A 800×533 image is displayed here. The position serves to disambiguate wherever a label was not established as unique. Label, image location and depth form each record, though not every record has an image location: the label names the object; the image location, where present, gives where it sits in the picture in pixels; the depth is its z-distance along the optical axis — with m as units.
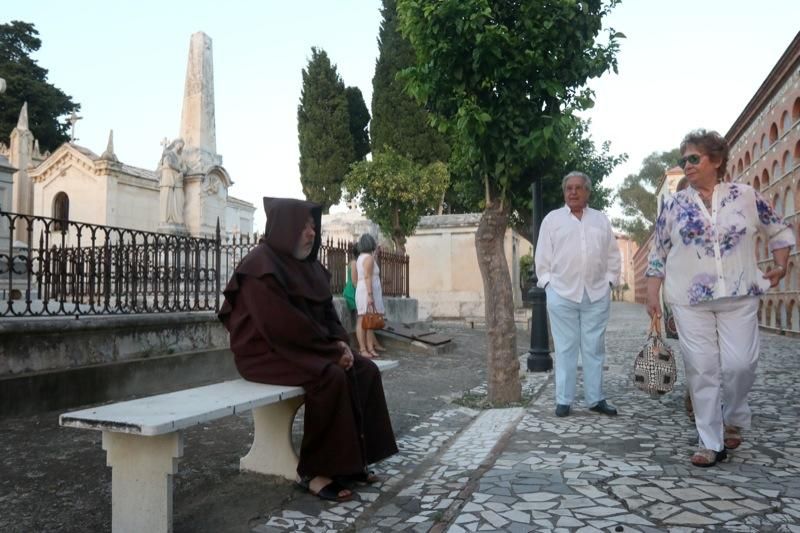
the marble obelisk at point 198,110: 18.44
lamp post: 8.03
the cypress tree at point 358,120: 39.50
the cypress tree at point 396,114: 33.81
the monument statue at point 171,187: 17.81
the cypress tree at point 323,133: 36.81
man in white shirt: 5.32
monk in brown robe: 3.47
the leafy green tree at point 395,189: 27.83
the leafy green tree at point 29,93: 42.84
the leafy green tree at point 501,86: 5.75
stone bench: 2.71
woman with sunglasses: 3.77
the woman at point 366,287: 9.66
